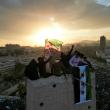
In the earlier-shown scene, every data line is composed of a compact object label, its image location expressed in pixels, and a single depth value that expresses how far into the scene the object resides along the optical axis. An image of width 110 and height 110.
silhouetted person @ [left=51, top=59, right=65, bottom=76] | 6.07
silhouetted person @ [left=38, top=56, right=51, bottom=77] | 5.85
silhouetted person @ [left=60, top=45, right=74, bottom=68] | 6.30
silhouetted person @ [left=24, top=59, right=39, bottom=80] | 5.64
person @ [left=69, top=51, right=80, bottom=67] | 6.35
